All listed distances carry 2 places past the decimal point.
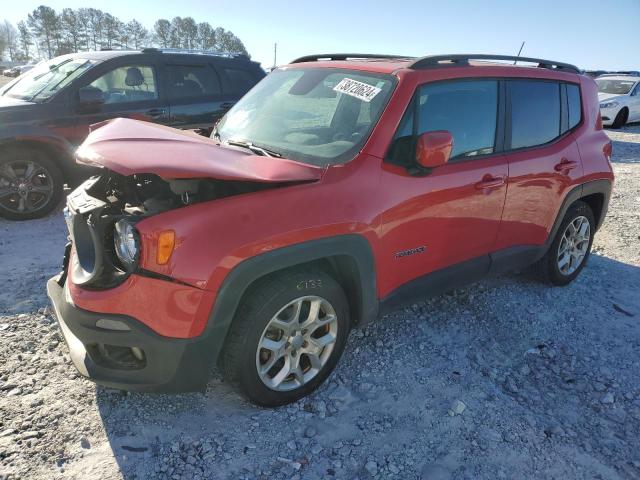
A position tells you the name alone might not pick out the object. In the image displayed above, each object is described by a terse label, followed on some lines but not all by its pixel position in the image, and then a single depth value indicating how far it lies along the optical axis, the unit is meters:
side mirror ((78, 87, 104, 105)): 5.29
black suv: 5.18
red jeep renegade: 2.16
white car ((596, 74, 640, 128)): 15.41
